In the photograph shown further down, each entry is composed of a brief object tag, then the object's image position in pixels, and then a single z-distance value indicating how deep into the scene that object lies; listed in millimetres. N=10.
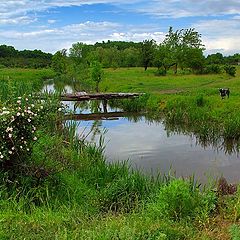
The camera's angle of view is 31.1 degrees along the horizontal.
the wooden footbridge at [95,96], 24141
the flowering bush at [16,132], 7141
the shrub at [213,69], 49438
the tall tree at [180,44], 49612
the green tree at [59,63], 69625
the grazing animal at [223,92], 22156
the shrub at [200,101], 21234
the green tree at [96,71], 31188
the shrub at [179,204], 6121
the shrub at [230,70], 45531
